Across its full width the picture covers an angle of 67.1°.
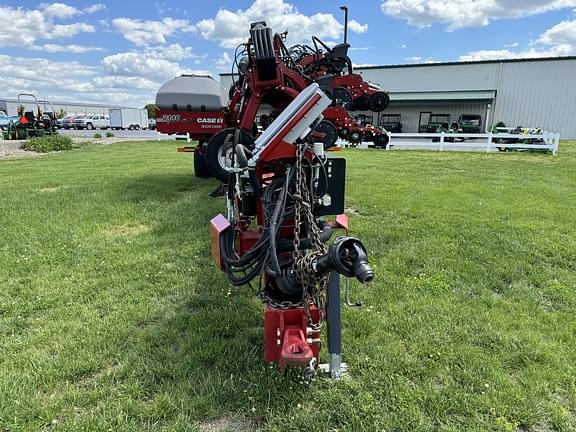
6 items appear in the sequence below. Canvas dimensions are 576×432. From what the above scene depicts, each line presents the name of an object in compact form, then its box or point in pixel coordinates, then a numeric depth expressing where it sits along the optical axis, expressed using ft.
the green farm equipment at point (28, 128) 76.64
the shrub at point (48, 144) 62.23
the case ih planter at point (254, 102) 15.11
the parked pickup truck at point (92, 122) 147.84
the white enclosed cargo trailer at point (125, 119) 162.46
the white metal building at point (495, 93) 99.14
